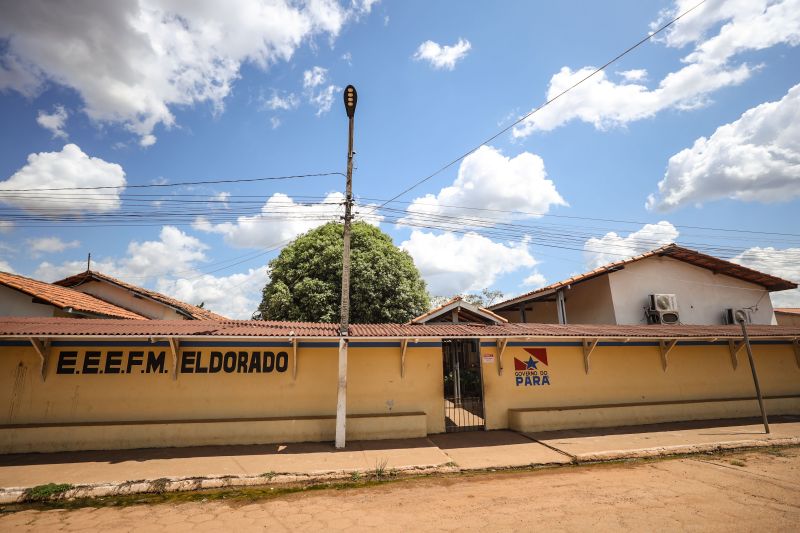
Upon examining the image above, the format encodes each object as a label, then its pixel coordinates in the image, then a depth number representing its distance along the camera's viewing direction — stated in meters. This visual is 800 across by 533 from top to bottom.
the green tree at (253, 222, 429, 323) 19.55
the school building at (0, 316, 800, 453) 9.16
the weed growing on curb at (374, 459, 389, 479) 7.41
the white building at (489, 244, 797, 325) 16.86
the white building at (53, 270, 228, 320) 17.27
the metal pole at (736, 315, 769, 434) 9.89
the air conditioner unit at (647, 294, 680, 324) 16.70
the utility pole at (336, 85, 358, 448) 9.16
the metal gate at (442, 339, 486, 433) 11.67
